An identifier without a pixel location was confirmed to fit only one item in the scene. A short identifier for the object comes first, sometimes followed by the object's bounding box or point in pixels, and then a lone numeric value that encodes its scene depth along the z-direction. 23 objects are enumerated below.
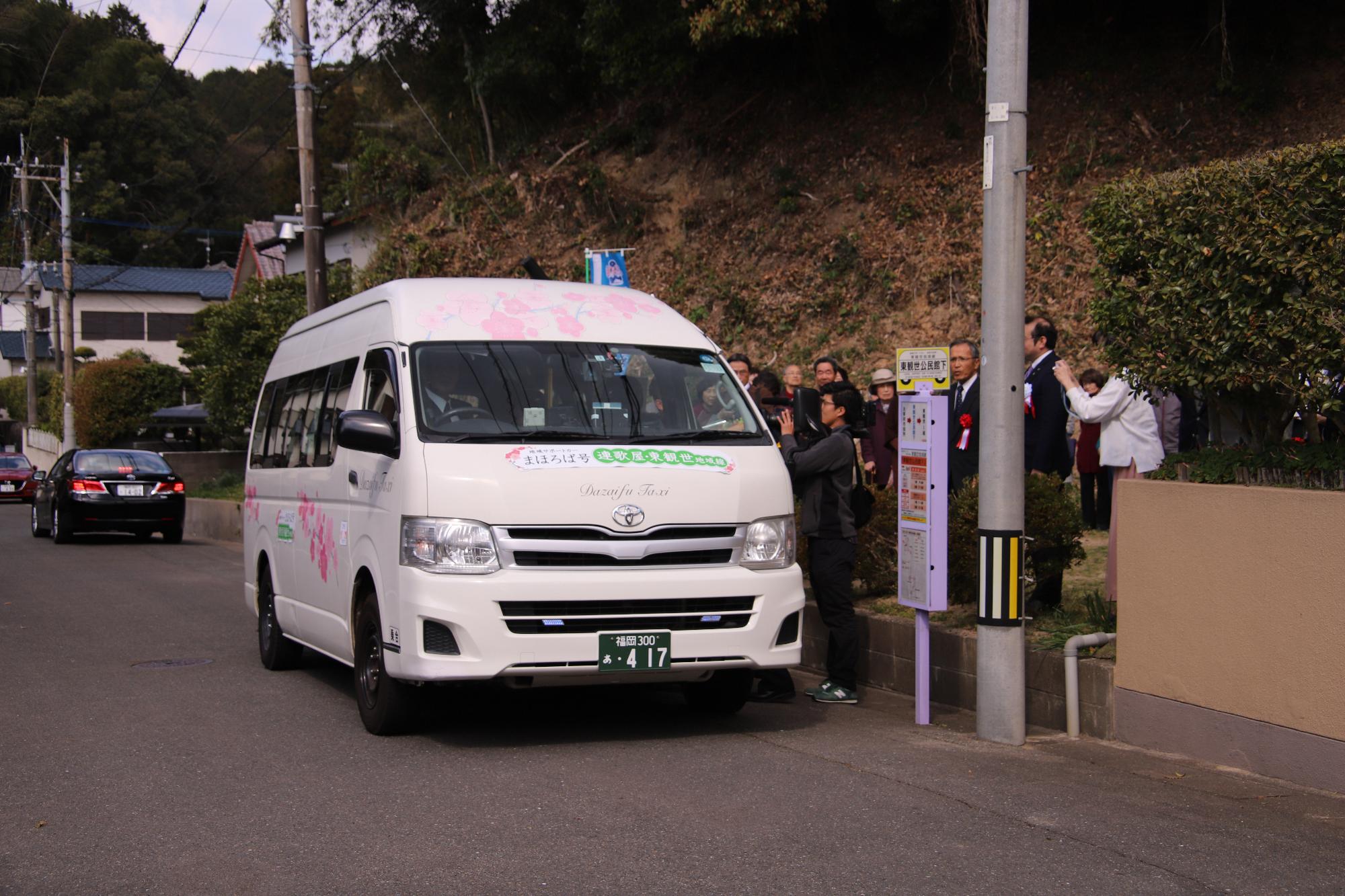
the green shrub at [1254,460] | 6.07
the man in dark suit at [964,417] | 9.24
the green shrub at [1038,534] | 8.16
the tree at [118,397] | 42.31
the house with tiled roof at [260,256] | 52.31
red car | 38.53
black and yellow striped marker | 7.05
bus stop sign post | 7.44
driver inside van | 7.05
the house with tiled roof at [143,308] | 67.62
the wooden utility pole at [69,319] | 39.69
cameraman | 8.04
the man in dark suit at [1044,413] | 9.02
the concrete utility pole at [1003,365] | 7.05
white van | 6.50
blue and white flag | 14.24
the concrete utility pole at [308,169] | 19.86
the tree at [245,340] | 31.09
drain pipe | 7.14
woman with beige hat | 11.59
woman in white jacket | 10.30
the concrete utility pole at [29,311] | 47.72
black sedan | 21.56
